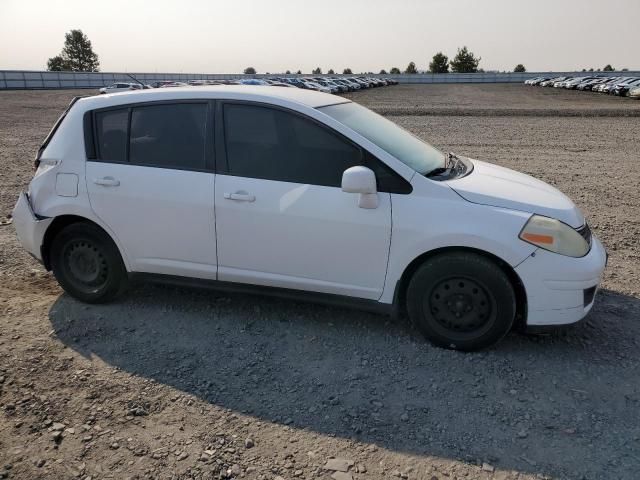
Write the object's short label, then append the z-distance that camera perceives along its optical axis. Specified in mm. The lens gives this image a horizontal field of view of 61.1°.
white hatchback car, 3635
